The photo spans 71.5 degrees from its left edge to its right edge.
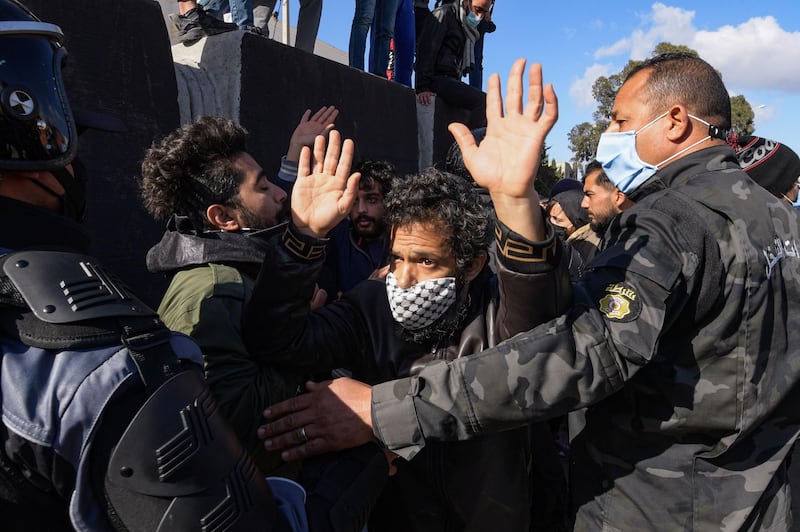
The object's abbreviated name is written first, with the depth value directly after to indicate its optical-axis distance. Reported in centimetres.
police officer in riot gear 84
